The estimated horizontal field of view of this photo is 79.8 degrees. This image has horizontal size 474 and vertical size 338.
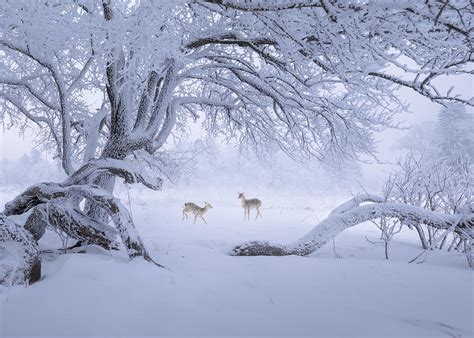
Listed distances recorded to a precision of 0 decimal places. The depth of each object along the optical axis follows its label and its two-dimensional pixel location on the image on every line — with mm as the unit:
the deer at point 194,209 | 9251
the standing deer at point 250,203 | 10609
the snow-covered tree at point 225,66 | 2457
